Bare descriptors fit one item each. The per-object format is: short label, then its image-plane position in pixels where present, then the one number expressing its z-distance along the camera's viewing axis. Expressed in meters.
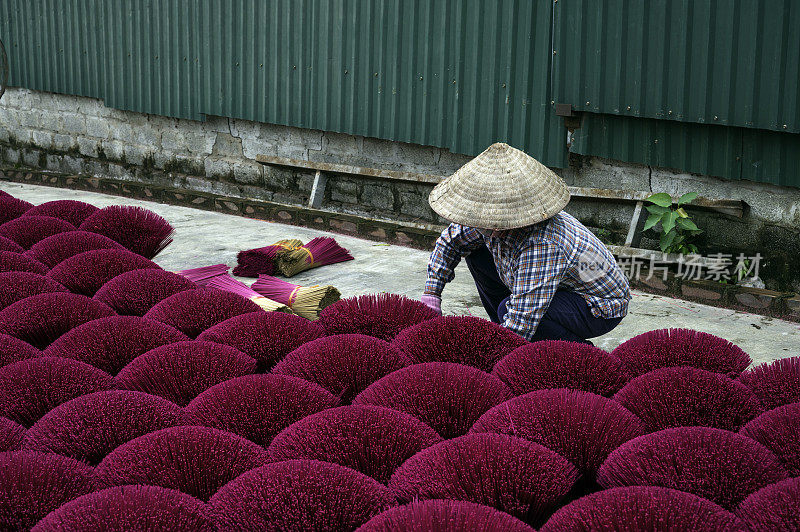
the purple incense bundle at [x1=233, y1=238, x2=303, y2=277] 4.82
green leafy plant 4.65
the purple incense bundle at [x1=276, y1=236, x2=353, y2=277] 4.83
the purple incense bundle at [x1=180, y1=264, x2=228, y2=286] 4.18
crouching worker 2.59
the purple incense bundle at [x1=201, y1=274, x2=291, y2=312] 3.45
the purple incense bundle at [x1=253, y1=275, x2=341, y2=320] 3.73
